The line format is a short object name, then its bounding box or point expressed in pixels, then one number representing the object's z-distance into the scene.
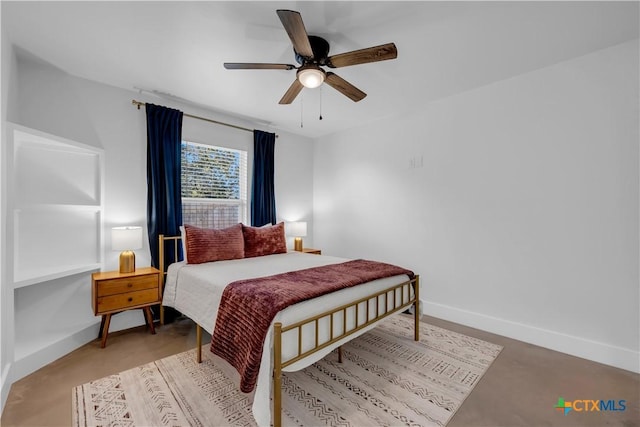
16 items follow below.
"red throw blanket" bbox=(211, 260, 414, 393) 1.67
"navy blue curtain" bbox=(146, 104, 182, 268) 3.22
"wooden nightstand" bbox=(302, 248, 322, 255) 4.46
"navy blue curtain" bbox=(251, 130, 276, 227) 4.21
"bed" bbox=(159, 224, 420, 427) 1.62
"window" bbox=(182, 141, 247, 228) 3.66
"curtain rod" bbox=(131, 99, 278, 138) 3.13
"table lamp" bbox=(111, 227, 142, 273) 2.76
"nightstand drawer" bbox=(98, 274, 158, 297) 2.60
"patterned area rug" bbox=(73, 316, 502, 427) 1.77
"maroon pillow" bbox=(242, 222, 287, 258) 3.49
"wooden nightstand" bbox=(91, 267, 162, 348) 2.59
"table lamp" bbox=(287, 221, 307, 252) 4.38
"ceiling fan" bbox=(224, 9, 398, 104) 1.71
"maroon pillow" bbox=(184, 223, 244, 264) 2.98
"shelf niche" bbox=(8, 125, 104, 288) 2.38
